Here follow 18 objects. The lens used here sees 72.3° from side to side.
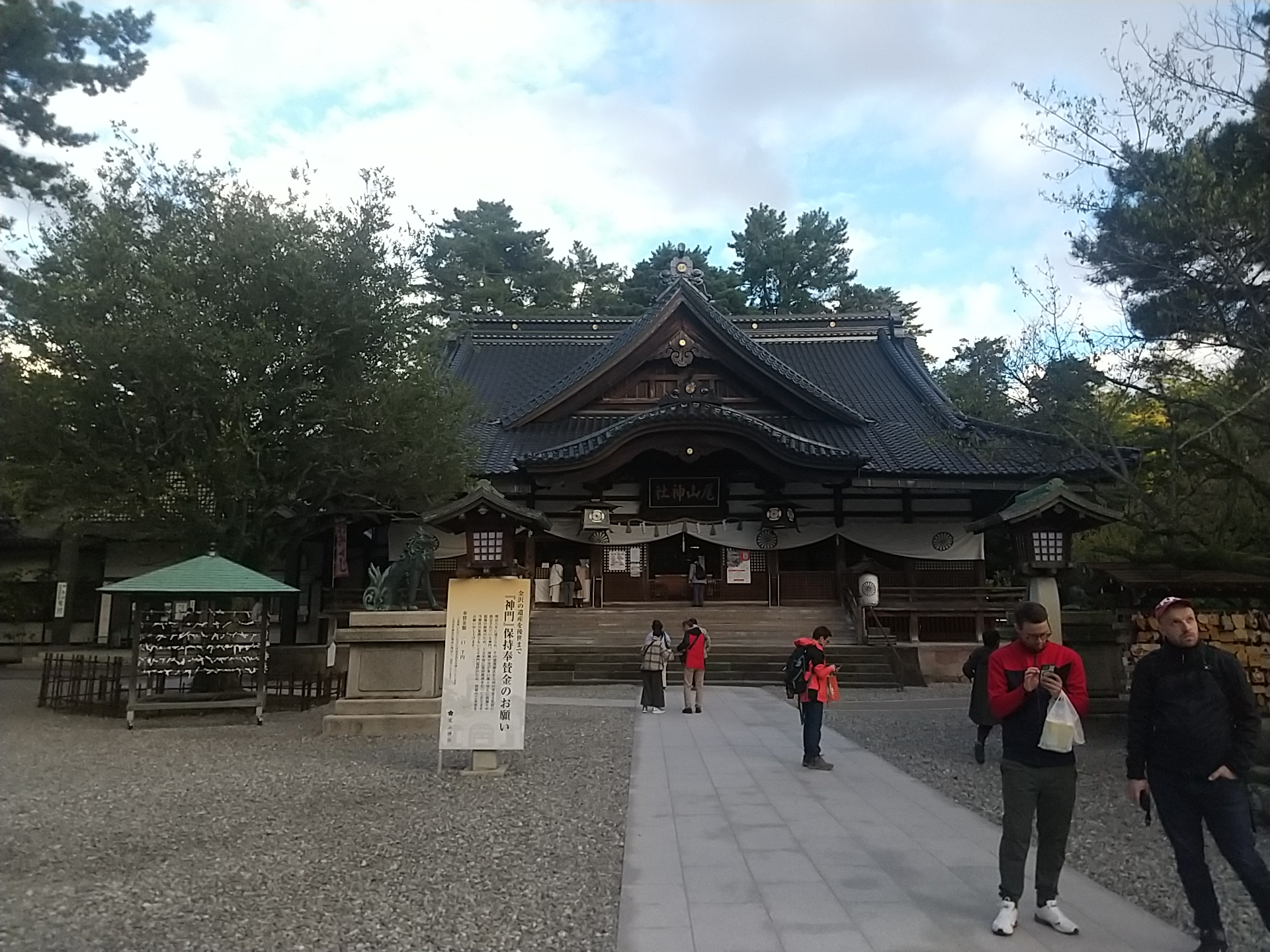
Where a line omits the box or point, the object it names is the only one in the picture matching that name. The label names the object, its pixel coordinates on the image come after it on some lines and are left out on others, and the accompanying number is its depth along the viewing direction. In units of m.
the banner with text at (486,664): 8.22
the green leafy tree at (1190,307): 7.45
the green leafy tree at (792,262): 44.47
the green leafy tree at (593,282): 44.75
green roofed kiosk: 11.19
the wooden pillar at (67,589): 21.69
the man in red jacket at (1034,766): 4.10
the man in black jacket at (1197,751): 3.73
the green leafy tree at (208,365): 12.04
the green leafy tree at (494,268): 42.84
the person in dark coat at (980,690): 8.74
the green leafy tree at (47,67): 11.50
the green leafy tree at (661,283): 42.97
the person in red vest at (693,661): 12.49
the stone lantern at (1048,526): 10.30
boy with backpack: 8.58
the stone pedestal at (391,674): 10.29
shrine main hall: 20.09
